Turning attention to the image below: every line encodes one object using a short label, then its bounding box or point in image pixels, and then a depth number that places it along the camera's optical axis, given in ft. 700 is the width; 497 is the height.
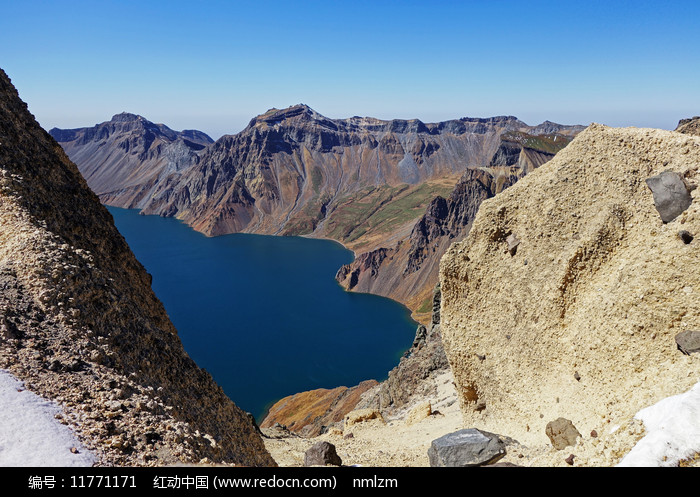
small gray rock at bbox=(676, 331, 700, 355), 52.75
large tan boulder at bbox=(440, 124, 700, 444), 58.29
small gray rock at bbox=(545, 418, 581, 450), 56.75
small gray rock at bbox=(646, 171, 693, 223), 63.52
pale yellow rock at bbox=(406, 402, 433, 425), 123.75
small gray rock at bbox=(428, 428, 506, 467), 55.71
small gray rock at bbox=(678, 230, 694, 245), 59.84
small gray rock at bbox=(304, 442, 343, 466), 68.74
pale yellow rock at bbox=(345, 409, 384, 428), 137.59
